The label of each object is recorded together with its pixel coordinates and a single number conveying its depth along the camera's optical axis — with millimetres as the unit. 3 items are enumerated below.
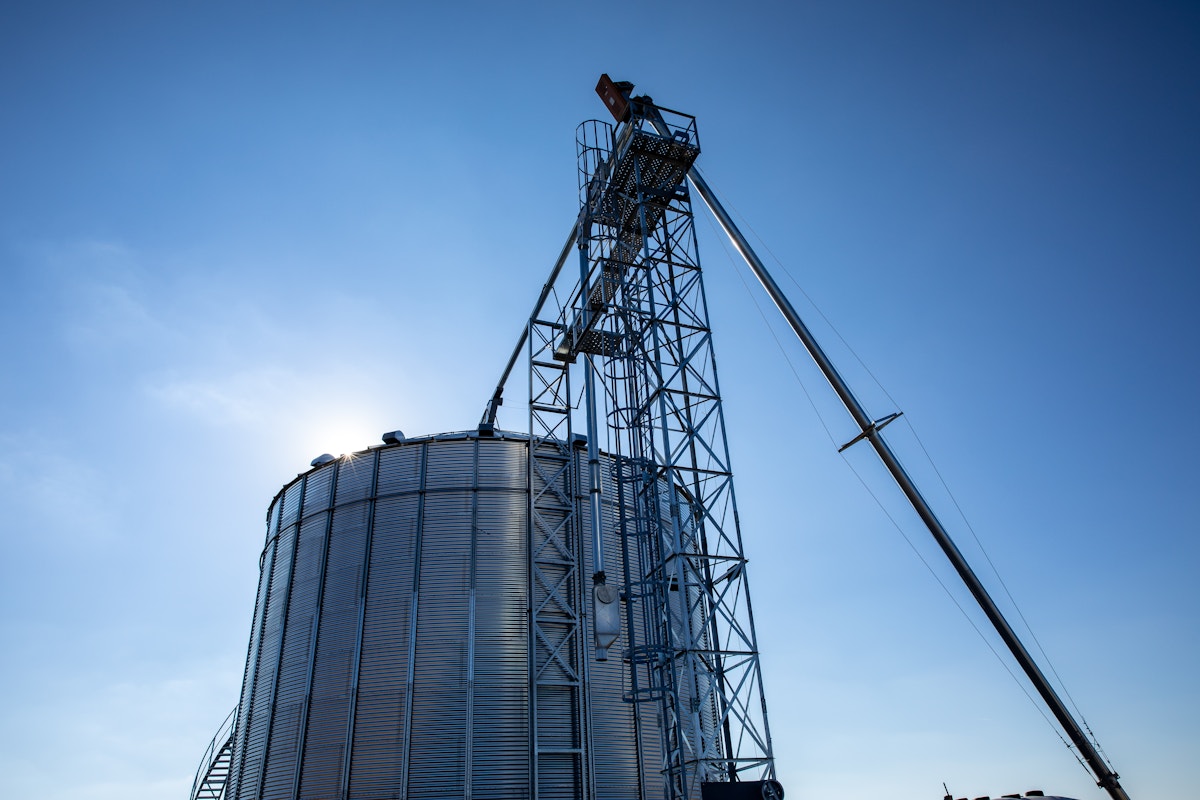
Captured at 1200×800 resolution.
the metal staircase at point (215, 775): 27750
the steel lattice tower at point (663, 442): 20062
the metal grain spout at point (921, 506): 20144
